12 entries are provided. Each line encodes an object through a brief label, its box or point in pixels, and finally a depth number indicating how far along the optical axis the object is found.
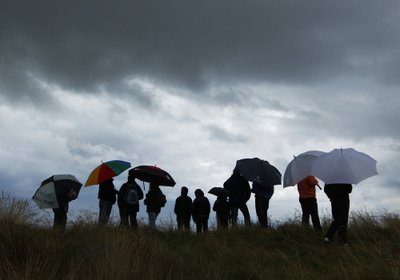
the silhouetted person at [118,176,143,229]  13.20
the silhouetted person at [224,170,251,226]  13.88
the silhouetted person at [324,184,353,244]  10.54
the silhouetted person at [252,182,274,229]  13.34
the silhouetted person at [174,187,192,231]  15.24
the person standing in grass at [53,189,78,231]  12.31
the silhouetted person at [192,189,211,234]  14.99
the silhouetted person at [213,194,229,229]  15.75
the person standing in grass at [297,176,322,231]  12.42
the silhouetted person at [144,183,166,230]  13.81
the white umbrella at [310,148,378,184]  10.33
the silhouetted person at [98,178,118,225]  13.30
